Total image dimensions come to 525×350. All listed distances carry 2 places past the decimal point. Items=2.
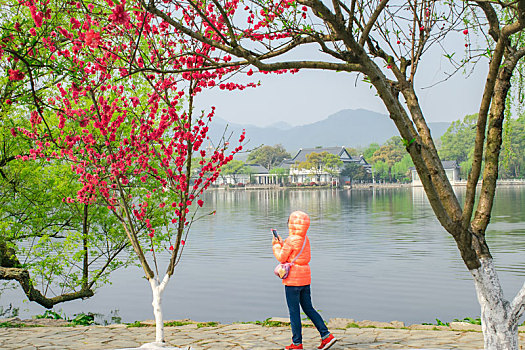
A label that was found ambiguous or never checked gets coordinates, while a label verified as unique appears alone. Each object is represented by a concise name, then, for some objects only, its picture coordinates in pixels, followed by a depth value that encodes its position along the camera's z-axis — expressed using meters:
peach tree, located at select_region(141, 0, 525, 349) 4.19
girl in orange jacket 5.80
